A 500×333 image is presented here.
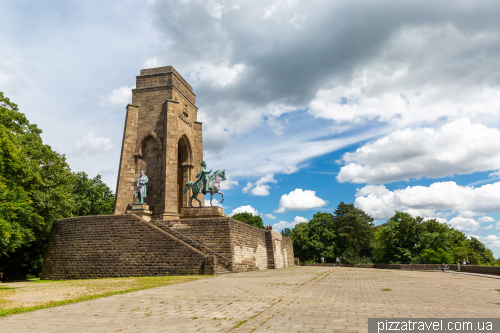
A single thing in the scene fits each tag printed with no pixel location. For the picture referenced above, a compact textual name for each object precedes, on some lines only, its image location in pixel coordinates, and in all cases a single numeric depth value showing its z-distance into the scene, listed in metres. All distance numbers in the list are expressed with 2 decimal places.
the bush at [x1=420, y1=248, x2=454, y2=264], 33.44
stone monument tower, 26.72
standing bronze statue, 25.47
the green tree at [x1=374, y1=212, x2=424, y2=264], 40.26
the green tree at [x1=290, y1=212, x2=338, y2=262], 59.66
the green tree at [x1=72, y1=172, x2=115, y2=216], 37.06
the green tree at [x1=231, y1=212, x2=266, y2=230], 72.56
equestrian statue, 24.17
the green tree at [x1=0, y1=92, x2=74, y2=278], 17.00
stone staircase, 18.39
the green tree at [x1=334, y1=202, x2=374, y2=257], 58.69
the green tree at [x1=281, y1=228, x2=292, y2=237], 85.51
